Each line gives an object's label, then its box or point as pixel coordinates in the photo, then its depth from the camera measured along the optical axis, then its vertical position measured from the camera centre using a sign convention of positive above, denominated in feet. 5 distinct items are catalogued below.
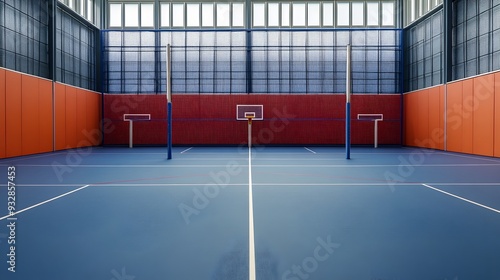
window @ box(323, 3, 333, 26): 65.72 +22.35
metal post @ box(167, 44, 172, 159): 40.26 +4.87
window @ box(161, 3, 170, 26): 66.39 +22.49
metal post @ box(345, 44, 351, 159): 40.47 +3.72
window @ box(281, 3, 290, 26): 66.08 +22.43
